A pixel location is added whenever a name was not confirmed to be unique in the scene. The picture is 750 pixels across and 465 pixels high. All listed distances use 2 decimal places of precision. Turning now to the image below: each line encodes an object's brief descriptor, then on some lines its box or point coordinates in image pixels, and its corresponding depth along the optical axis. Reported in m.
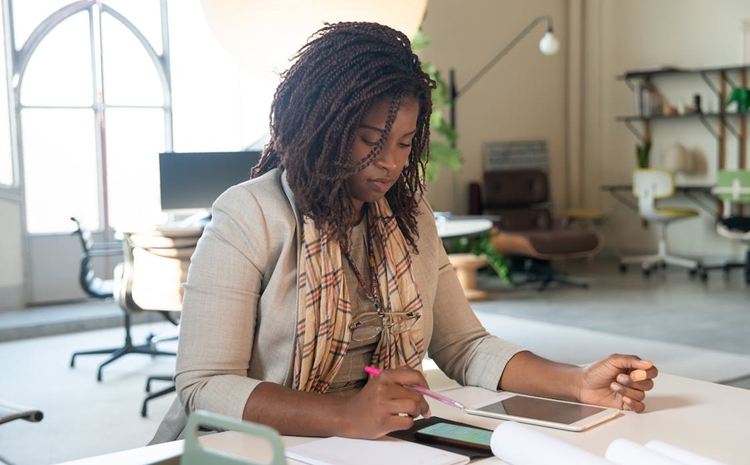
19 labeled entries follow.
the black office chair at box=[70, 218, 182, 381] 4.87
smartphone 1.21
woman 1.42
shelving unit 8.56
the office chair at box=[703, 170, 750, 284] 7.75
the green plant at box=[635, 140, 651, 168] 8.98
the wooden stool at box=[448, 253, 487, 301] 6.99
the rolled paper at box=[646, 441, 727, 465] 1.02
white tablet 1.33
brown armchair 7.69
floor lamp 8.02
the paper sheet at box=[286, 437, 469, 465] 1.14
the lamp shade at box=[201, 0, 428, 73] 3.07
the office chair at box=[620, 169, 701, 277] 8.29
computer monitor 4.53
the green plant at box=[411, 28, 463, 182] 7.12
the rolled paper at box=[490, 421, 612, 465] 1.04
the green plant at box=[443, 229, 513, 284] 7.67
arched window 6.70
